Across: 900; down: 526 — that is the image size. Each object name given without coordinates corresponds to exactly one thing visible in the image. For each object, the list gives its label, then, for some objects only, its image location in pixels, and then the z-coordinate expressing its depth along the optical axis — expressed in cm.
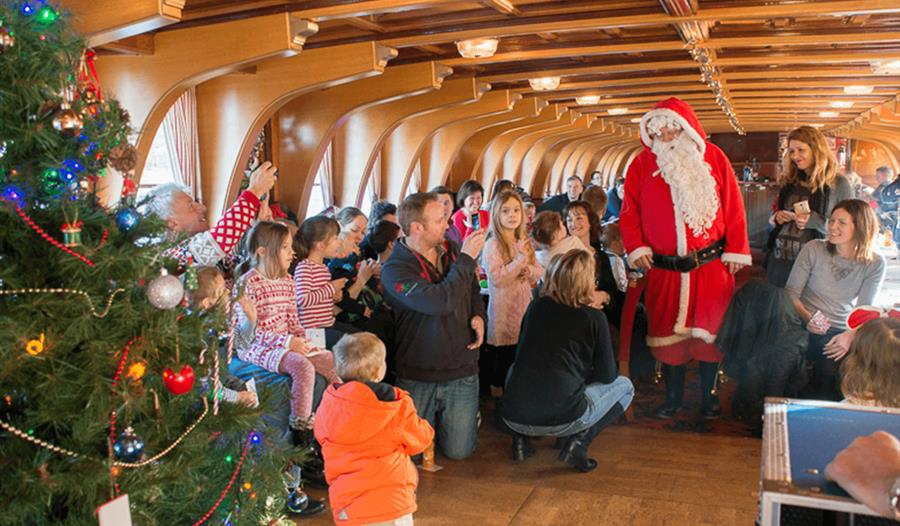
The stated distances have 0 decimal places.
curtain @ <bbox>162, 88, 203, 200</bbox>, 573
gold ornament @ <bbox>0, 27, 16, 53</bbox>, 182
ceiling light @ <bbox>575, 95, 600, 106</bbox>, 943
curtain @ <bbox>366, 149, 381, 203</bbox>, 866
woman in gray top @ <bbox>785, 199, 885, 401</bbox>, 429
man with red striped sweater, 352
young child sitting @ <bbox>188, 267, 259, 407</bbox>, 237
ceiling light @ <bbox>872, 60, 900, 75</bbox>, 668
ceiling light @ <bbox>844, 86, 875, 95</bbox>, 939
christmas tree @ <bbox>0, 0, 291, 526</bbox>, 188
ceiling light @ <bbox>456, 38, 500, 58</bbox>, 533
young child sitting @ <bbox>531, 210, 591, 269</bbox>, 511
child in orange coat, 289
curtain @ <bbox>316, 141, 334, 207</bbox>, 758
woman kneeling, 396
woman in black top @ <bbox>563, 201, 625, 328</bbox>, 541
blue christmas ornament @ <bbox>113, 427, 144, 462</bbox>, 197
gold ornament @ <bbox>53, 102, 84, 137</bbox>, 190
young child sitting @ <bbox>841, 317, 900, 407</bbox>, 226
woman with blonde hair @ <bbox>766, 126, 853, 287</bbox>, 488
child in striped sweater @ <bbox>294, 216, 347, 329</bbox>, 427
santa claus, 466
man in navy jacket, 396
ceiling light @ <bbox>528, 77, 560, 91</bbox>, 767
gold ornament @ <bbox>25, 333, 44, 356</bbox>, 185
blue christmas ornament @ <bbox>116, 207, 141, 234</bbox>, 204
